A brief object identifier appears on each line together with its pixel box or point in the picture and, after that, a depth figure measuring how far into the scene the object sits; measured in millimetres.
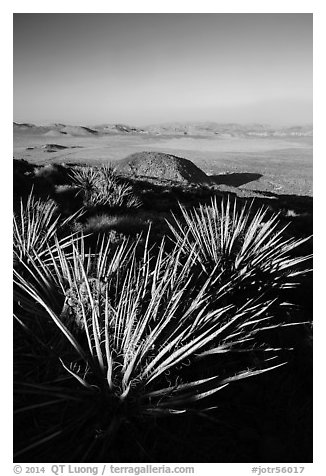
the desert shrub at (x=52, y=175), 10686
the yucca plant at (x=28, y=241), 3224
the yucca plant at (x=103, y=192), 7109
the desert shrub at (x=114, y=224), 5125
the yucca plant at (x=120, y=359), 1717
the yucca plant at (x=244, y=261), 2928
